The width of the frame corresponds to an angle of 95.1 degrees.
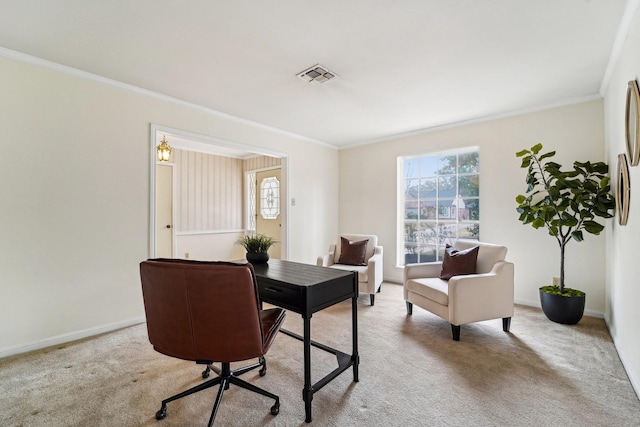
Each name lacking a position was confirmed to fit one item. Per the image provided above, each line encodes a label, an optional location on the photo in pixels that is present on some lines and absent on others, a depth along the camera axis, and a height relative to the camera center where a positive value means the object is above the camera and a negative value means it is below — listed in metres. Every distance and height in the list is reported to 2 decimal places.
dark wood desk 1.66 -0.47
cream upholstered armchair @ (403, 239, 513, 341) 2.70 -0.72
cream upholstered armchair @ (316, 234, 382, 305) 3.68 -0.57
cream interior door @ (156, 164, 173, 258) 5.09 +0.12
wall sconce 3.80 +0.86
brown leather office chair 1.42 -0.47
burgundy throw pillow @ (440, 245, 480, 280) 3.06 -0.49
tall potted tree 2.82 +0.09
